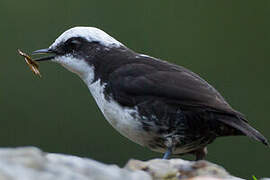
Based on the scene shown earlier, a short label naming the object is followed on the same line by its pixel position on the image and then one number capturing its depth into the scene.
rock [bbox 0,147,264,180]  5.59
